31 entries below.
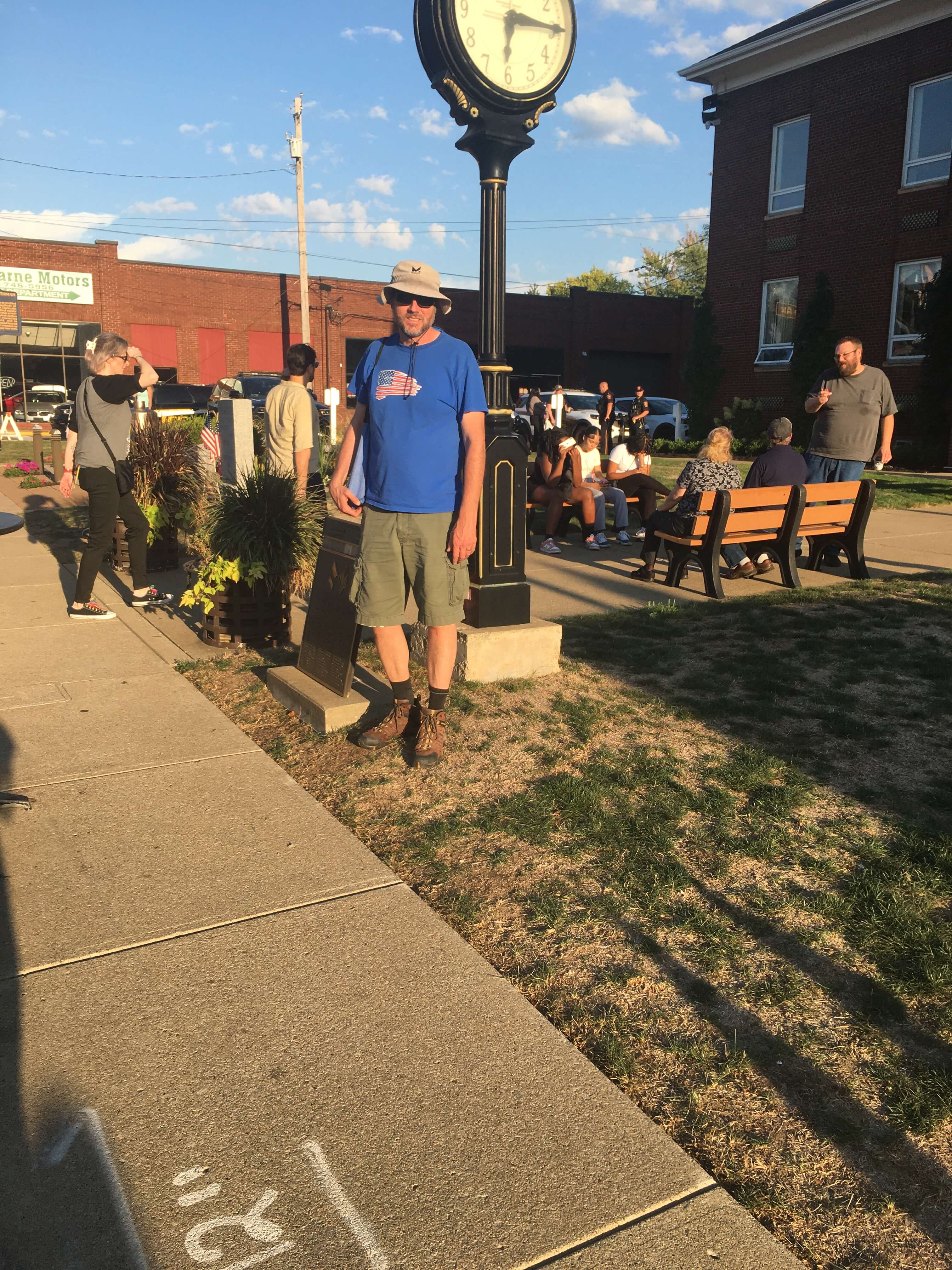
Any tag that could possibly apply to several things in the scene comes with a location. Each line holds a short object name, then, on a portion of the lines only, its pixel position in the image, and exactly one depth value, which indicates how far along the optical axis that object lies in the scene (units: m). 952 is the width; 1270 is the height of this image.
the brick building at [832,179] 22.66
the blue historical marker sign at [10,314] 25.70
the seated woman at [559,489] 10.10
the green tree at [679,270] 95.19
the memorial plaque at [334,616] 4.84
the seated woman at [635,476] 10.71
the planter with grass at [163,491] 8.74
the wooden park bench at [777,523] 7.92
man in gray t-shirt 8.24
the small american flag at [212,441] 7.95
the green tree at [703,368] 27.83
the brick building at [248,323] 37.81
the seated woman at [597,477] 10.16
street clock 5.31
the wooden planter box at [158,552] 8.72
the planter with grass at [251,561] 6.21
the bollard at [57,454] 16.14
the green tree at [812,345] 24.48
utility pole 35.66
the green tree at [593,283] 100.19
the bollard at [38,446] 17.62
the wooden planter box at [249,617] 6.27
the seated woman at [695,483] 8.20
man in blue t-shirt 4.14
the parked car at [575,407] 26.31
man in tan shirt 7.21
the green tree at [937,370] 21.48
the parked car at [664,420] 28.42
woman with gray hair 6.68
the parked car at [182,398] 26.78
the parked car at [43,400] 34.50
